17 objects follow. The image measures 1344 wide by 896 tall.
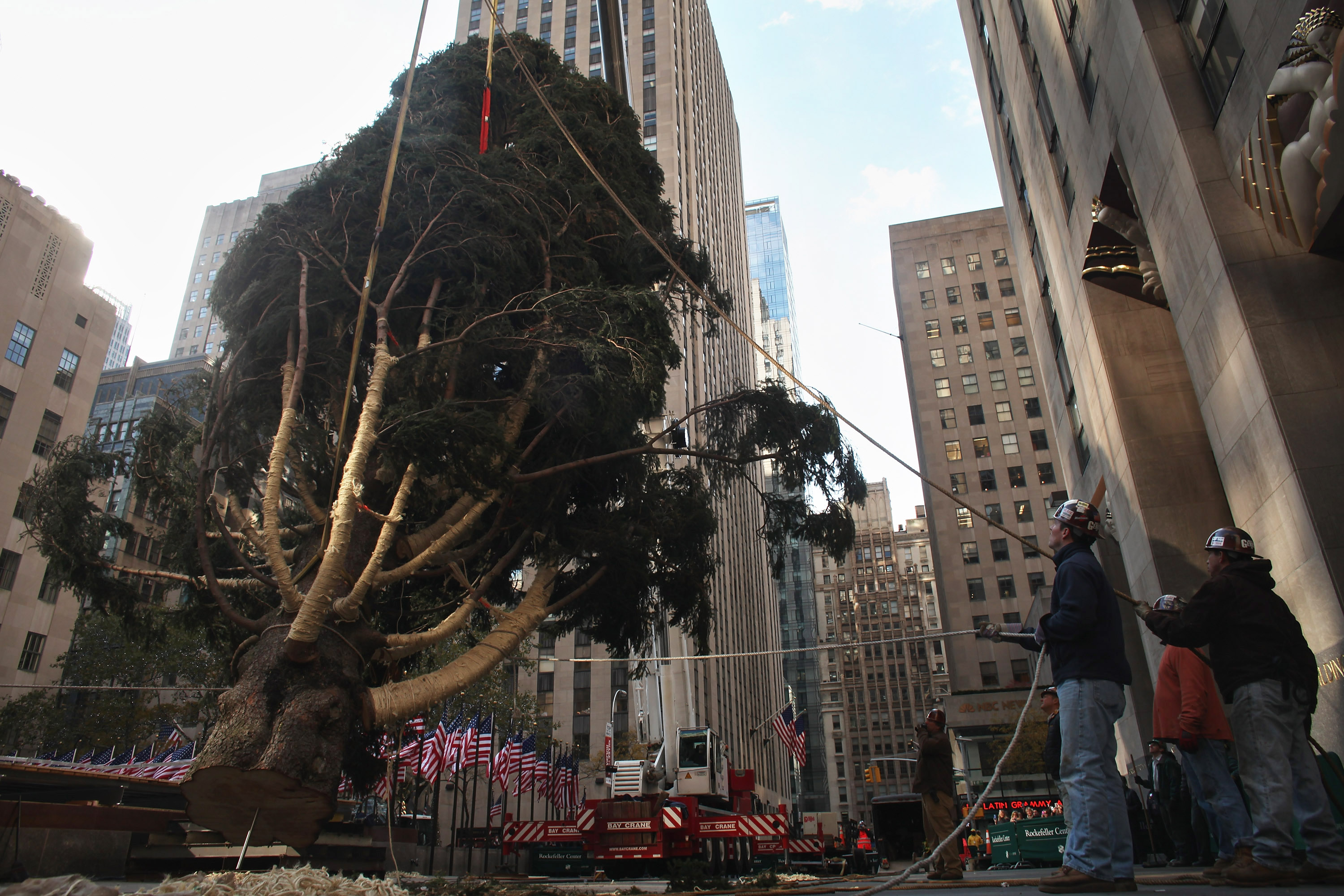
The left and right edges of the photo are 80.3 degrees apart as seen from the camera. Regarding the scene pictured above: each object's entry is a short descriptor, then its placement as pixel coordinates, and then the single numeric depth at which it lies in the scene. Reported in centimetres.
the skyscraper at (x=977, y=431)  5128
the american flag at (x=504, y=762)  2631
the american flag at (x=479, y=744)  2347
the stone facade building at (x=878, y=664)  10488
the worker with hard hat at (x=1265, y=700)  479
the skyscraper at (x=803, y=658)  11050
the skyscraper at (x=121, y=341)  16062
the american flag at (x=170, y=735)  3500
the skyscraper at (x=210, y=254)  11275
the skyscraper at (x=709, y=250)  5909
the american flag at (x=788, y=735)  3139
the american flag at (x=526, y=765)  2655
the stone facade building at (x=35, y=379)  3734
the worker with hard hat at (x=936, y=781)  904
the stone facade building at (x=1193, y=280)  985
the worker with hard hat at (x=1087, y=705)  457
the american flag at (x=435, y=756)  2272
